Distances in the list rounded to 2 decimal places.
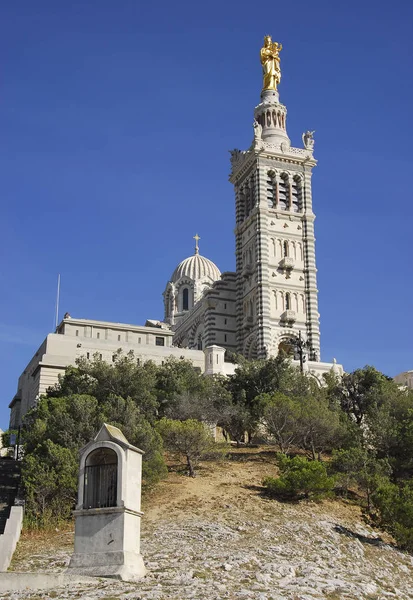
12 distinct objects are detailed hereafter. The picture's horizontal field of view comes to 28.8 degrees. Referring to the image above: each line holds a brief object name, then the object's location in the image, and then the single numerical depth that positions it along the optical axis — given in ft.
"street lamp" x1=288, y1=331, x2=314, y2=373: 219.82
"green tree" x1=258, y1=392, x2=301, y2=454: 145.59
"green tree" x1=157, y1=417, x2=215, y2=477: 134.31
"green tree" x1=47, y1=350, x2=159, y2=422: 159.74
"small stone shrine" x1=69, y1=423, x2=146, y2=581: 68.13
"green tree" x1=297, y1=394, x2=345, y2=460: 144.66
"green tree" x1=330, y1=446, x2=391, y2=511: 122.21
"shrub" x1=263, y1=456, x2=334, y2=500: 117.39
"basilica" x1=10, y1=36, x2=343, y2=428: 213.25
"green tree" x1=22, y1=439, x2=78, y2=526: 108.17
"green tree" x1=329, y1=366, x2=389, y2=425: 173.47
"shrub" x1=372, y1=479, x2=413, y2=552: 104.32
